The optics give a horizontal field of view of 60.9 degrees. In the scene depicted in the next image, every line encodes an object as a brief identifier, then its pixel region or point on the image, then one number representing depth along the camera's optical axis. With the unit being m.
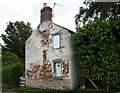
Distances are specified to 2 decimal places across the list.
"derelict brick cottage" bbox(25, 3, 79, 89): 8.08
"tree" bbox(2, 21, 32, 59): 20.81
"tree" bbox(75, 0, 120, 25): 9.98
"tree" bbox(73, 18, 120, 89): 6.73
